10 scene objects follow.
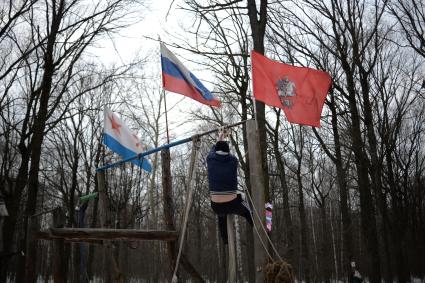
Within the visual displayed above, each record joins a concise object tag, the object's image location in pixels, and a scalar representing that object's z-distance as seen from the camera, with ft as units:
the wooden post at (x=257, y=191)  19.97
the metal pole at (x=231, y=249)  19.86
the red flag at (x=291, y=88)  21.76
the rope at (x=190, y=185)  20.26
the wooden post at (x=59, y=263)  26.73
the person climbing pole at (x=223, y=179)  19.08
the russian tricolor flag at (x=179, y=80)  24.86
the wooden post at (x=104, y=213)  29.66
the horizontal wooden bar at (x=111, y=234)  22.18
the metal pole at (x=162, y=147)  21.65
